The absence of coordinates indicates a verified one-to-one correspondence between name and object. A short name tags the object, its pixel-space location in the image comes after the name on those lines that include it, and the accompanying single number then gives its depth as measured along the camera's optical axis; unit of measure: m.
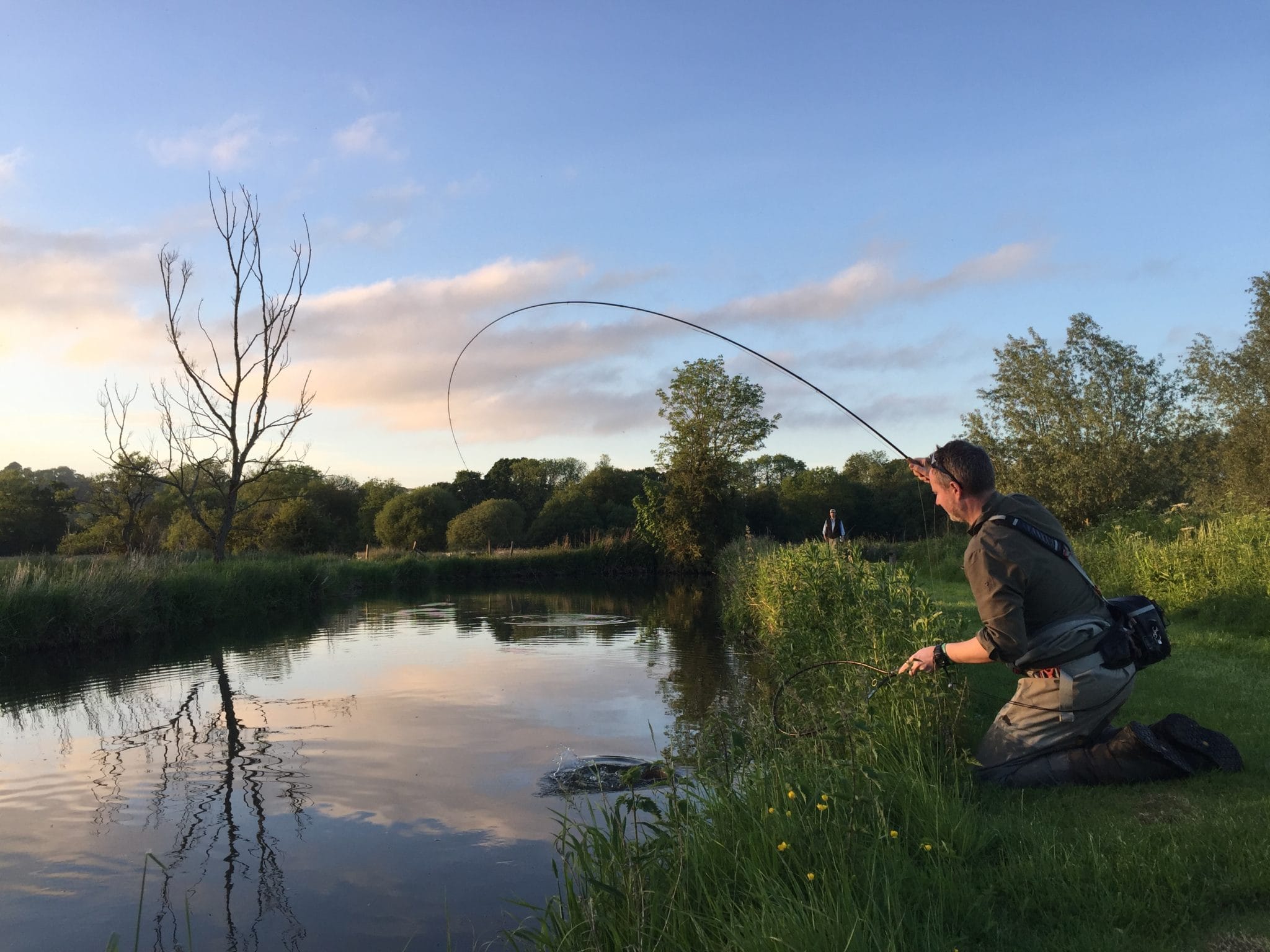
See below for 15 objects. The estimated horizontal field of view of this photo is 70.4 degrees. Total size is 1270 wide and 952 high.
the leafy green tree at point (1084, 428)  33.78
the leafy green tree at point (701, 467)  50.66
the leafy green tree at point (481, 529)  57.97
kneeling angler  4.82
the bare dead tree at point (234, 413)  23.39
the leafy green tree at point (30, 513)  55.28
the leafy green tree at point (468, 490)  68.44
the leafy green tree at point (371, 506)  68.19
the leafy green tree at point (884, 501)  58.53
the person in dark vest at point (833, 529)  20.14
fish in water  7.47
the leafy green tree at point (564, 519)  64.69
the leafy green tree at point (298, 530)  49.94
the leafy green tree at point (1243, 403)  29.72
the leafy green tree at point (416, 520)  60.81
